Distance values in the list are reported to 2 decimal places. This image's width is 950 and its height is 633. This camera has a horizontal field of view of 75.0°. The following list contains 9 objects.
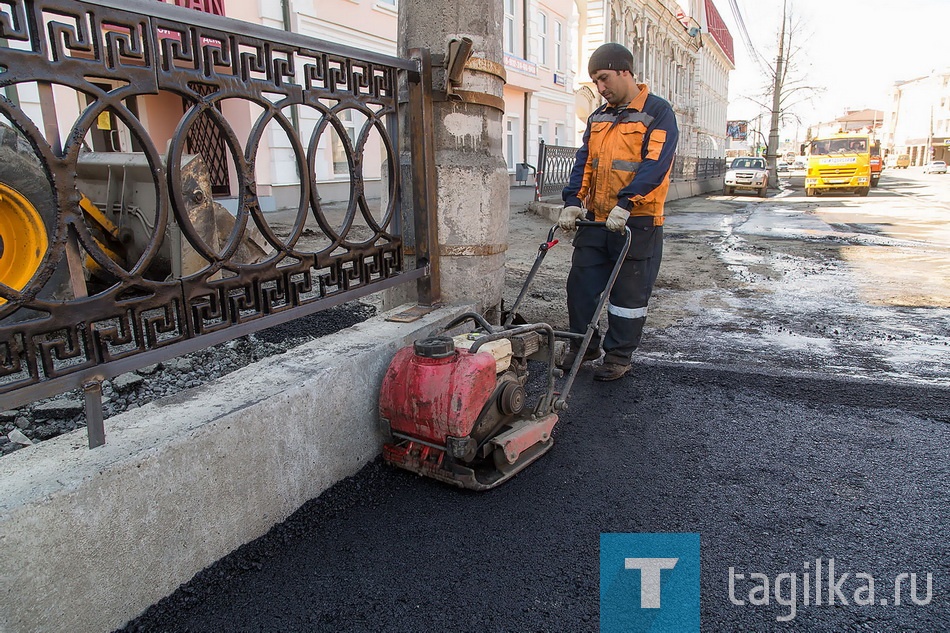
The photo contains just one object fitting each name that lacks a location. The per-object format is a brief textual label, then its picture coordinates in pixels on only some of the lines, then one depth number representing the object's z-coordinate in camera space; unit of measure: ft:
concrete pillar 12.09
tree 116.57
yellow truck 84.23
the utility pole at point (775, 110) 116.16
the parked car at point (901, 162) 250.57
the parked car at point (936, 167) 189.89
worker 12.94
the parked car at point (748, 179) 90.99
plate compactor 8.88
